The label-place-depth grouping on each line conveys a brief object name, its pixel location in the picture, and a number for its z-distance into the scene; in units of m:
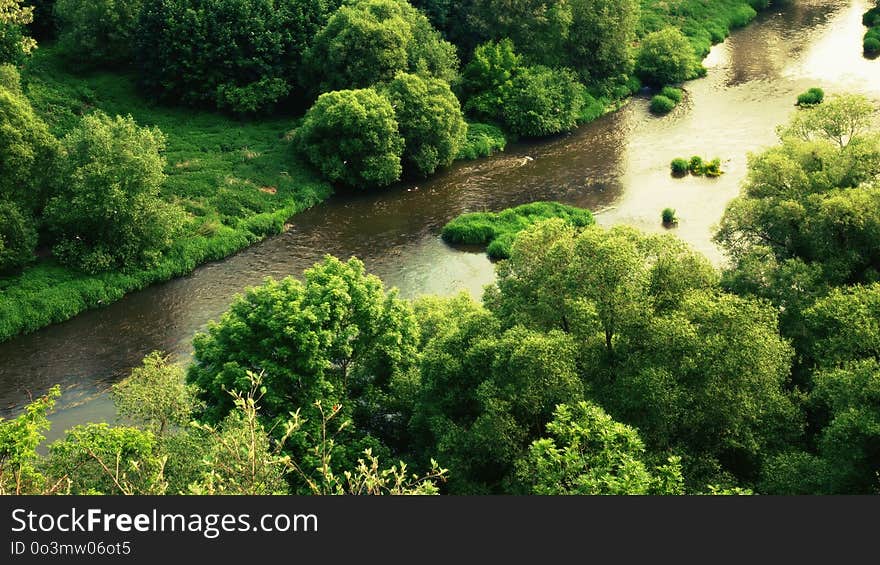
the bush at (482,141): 79.69
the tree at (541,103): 82.19
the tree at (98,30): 82.50
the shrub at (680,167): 74.94
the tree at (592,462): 28.25
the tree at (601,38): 88.44
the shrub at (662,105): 86.75
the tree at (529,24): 86.25
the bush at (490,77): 83.81
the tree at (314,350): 38.97
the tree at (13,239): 58.41
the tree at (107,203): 59.88
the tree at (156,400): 37.06
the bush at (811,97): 84.25
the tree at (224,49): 78.50
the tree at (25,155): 59.12
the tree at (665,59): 92.12
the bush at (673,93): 88.62
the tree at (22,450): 27.64
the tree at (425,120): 73.62
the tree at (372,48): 76.50
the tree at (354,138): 70.88
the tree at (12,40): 68.25
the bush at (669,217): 66.81
